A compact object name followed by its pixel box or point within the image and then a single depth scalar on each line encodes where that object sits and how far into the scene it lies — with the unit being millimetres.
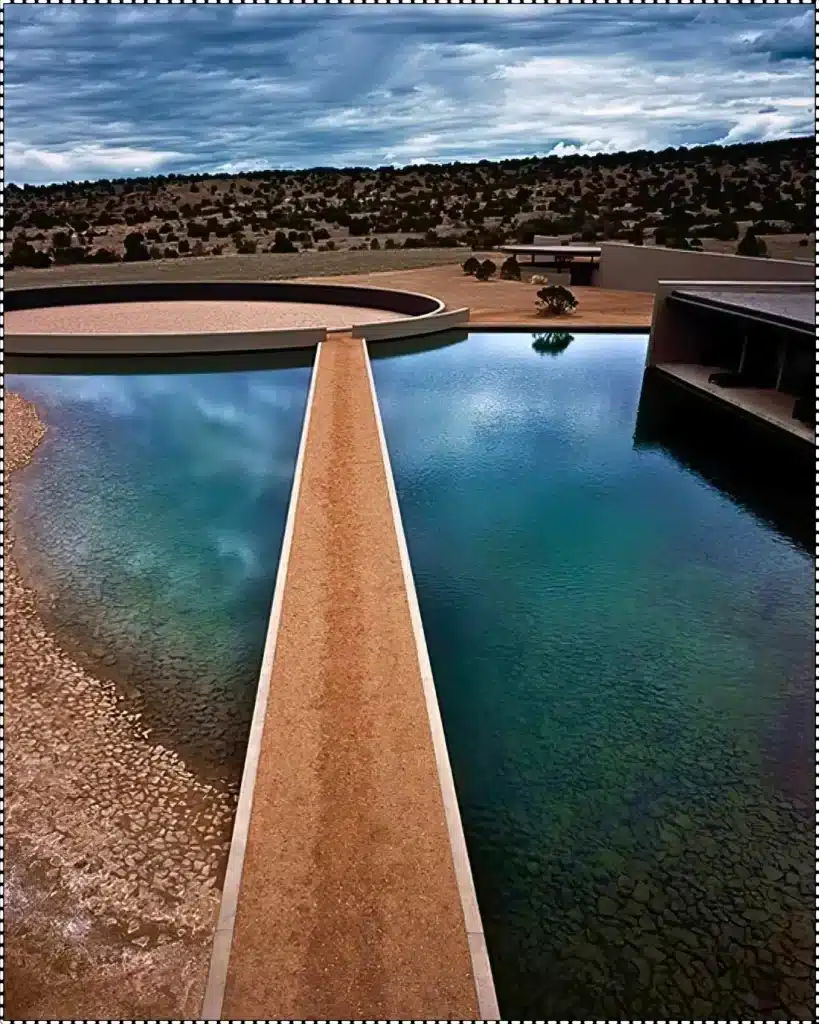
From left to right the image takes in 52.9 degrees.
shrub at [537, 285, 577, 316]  29625
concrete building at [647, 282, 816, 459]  17984
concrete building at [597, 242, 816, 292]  29938
